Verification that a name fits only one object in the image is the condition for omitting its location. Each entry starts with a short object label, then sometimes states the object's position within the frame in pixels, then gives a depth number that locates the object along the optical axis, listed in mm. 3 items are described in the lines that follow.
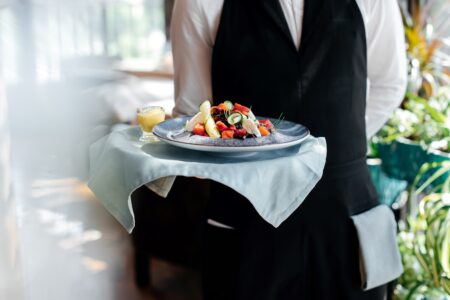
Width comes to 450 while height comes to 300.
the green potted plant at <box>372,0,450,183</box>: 2172
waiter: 1466
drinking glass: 1244
